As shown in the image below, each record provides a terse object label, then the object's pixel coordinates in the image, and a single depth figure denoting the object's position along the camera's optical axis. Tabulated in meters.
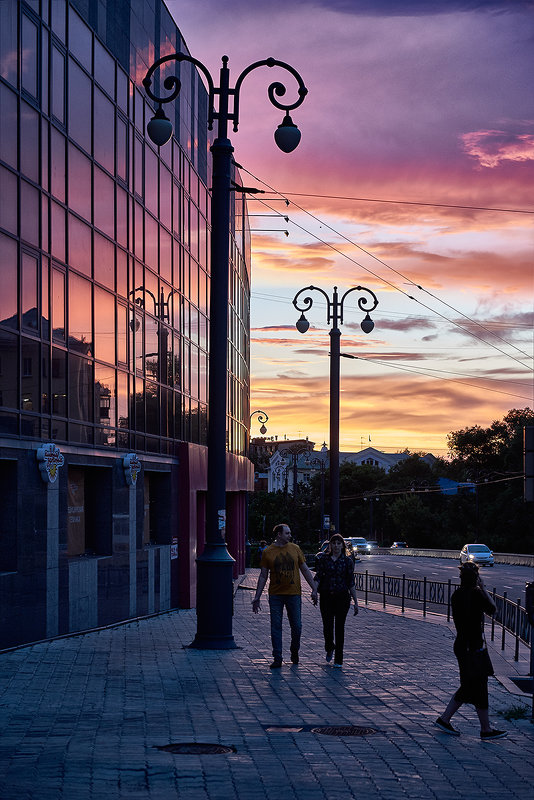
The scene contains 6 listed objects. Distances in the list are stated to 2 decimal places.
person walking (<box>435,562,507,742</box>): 9.86
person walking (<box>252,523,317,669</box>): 14.41
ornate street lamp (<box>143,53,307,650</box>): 16.06
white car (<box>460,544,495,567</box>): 71.18
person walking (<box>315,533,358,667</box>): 15.05
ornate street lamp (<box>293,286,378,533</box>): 32.09
